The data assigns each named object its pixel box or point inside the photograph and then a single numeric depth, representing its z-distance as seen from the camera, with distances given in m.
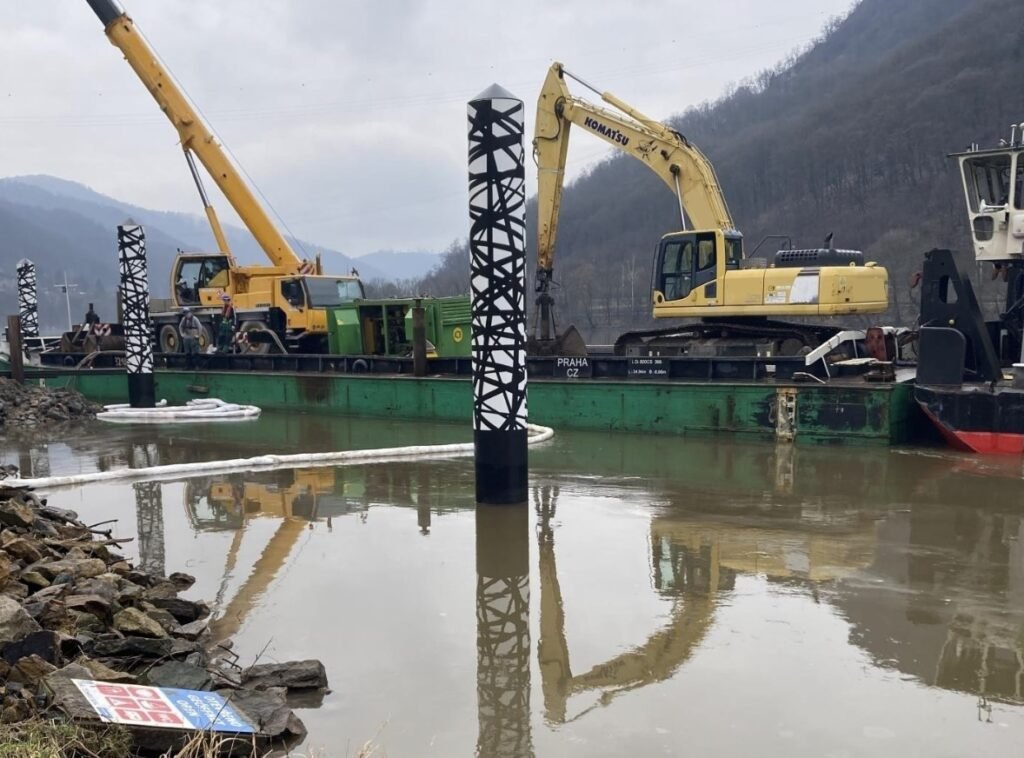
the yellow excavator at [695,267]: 12.78
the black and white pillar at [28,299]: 25.09
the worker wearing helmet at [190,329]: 19.84
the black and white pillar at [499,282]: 7.92
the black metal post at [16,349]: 18.73
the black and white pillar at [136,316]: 16.61
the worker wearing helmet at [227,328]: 19.39
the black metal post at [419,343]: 15.01
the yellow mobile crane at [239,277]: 18.97
